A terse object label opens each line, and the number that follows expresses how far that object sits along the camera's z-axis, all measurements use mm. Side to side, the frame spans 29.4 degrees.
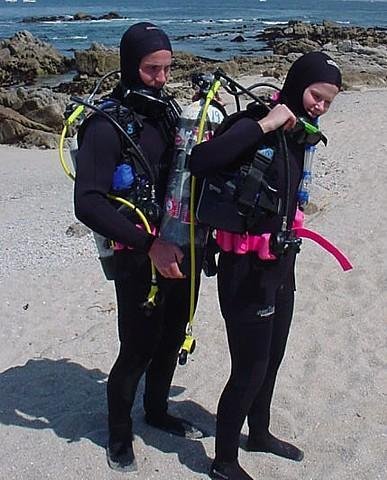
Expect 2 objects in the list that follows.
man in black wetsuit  2922
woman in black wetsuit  2734
